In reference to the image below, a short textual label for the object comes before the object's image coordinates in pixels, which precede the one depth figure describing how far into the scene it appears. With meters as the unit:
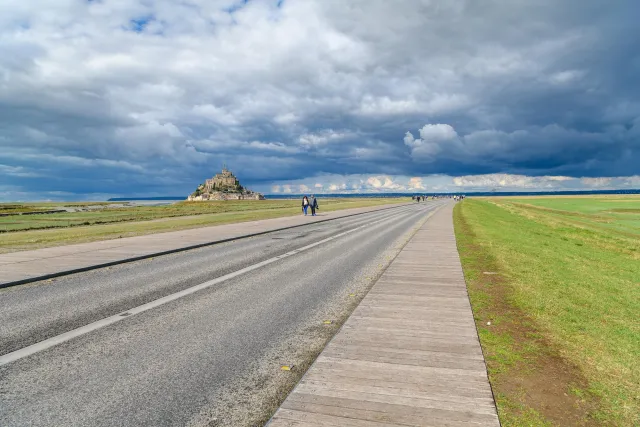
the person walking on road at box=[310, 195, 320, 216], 39.56
